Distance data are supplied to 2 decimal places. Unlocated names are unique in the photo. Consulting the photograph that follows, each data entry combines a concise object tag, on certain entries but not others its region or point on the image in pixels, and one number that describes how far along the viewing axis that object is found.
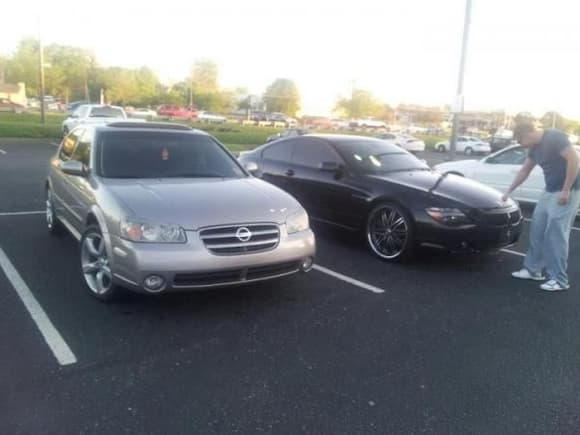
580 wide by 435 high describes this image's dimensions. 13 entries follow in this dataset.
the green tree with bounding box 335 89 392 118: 77.19
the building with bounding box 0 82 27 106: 78.00
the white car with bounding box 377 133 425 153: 30.91
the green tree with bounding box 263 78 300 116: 89.25
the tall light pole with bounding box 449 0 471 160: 13.66
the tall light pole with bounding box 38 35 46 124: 27.04
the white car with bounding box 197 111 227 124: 56.72
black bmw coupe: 5.62
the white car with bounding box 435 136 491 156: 36.56
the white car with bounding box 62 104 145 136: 19.88
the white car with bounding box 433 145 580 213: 9.53
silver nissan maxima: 3.96
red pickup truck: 61.20
